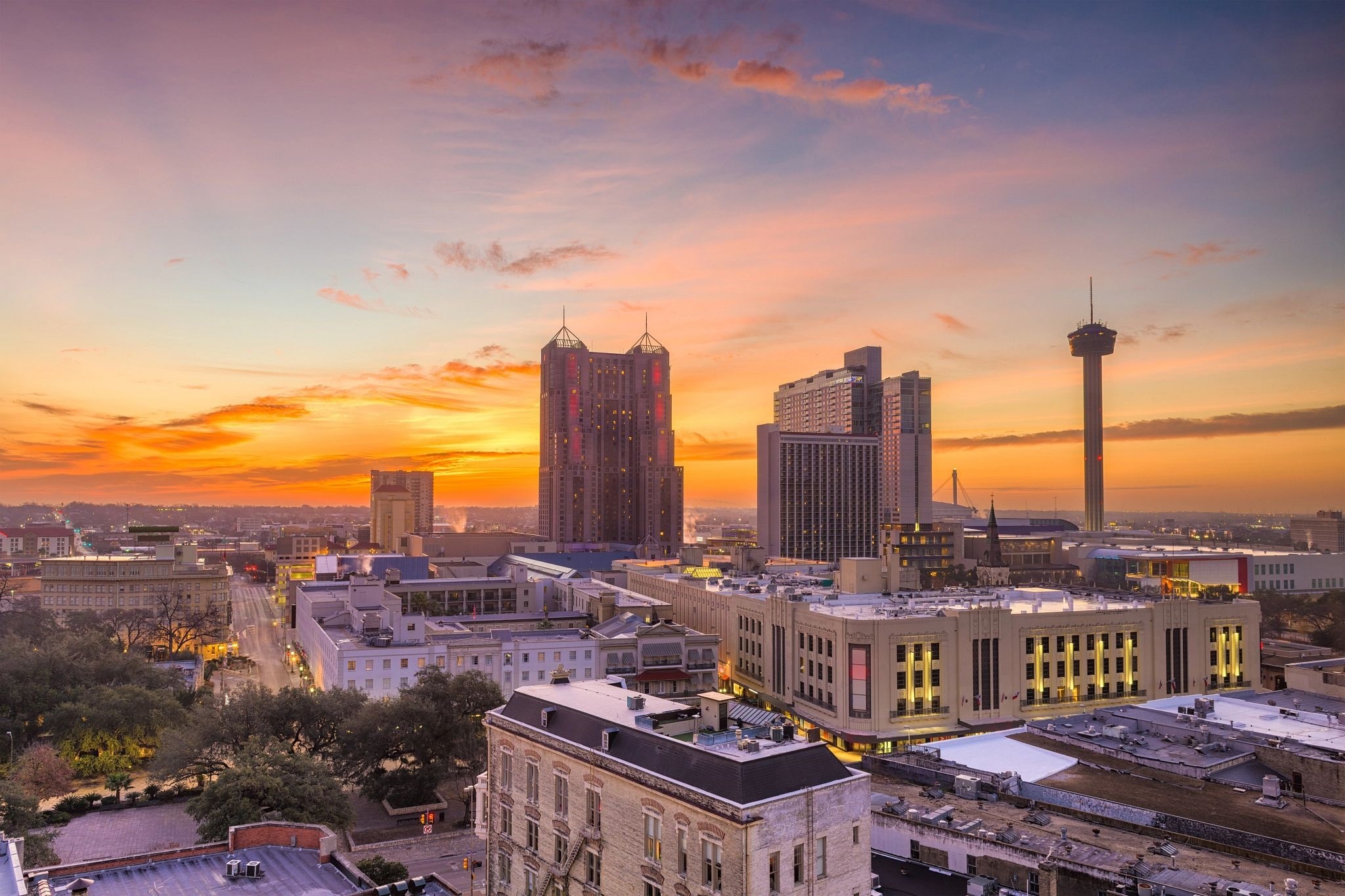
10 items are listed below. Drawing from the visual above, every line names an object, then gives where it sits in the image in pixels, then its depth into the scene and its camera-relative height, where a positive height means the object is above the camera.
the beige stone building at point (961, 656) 92.56 -18.30
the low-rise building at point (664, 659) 103.56 -19.73
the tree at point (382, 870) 54.59 -23.43
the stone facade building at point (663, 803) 33.72 -12.87
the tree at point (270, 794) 56.22 -19.76
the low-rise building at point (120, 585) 172.88 -18.36
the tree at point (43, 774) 73.25 -23.66
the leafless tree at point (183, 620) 149.25 -22.60
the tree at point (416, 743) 74.69 -21.22
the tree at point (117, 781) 76.31 -24.96
